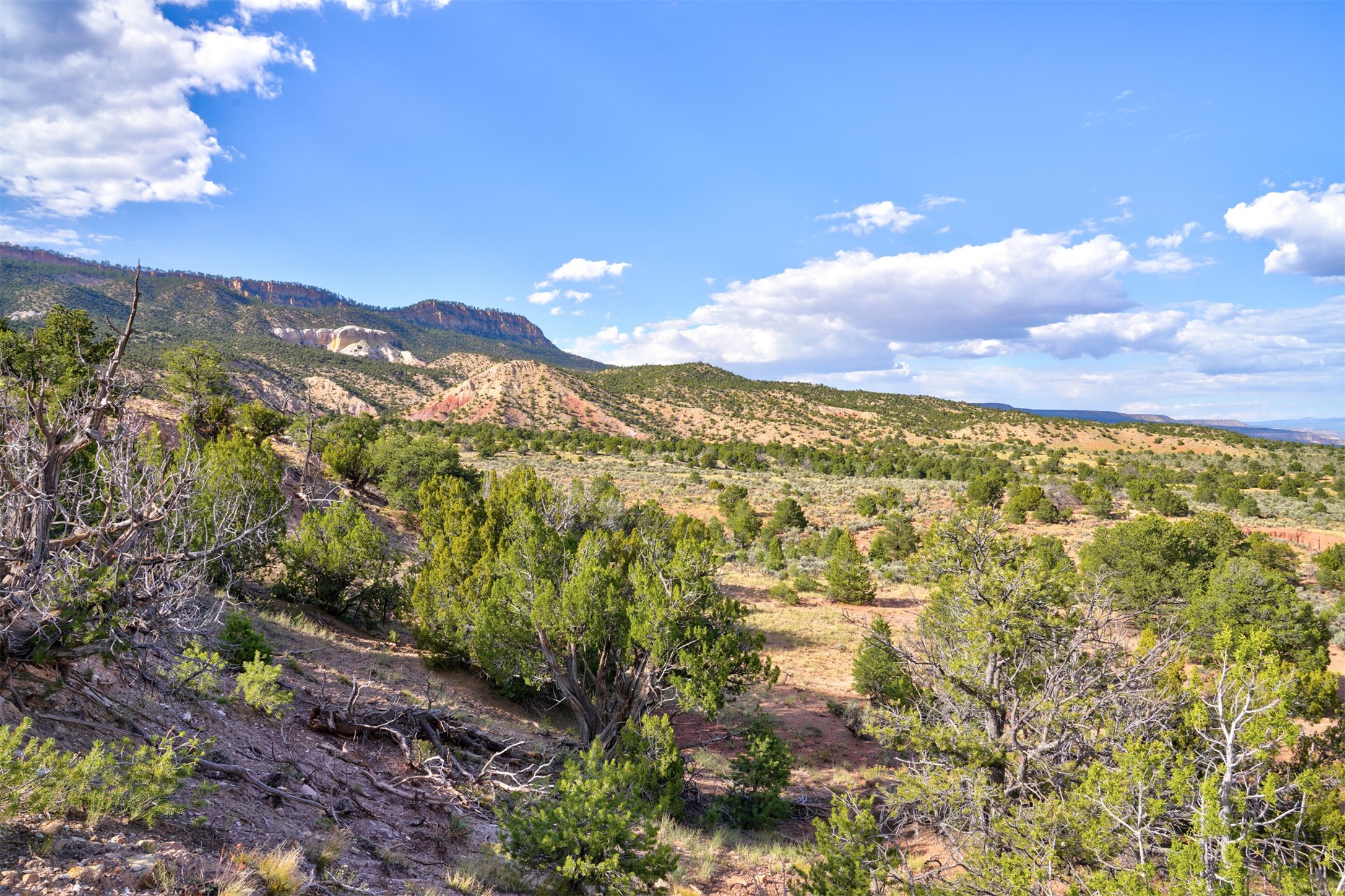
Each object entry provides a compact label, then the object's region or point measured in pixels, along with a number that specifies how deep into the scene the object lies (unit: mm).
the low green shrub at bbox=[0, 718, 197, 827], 3750
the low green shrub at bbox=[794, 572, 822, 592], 27036
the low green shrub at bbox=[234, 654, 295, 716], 6734
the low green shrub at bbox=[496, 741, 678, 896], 6070
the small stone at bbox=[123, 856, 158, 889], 3777
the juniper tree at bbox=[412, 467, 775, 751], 9852
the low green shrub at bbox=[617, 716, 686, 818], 9055
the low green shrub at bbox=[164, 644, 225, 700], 6105
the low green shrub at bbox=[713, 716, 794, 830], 10289
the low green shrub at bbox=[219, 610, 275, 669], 8453
